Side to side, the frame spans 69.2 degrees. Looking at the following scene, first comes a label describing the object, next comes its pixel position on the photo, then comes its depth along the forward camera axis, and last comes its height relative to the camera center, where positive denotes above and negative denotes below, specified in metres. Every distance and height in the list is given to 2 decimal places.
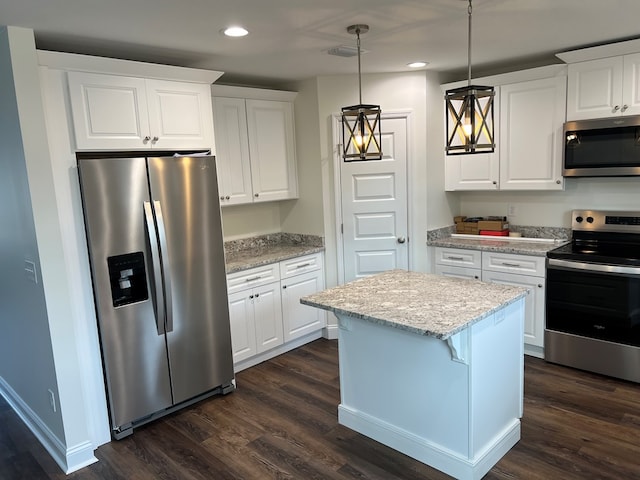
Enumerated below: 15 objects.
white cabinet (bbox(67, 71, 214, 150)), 2.74 +0.46
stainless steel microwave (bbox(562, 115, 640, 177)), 3.38 +0.11
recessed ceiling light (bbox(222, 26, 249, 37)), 2.68 +0.87
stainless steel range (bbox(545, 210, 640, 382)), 3.29 -1.00
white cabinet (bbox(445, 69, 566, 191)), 3.77 +0.21
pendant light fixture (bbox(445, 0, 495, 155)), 2.07 +0.23
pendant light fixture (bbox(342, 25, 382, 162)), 2.45 +0.23
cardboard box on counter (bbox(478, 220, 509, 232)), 4.31 -0.54
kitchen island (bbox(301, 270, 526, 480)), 2.32 -1.07
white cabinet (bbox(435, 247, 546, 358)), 3.71 -0.90
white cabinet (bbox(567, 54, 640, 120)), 3.34 +0.55
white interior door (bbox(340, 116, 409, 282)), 4.20 -0.33
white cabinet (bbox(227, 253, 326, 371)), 3.75 -1.11
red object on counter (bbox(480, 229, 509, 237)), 4.30 -0.61
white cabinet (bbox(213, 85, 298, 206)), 3.95 +0.29
